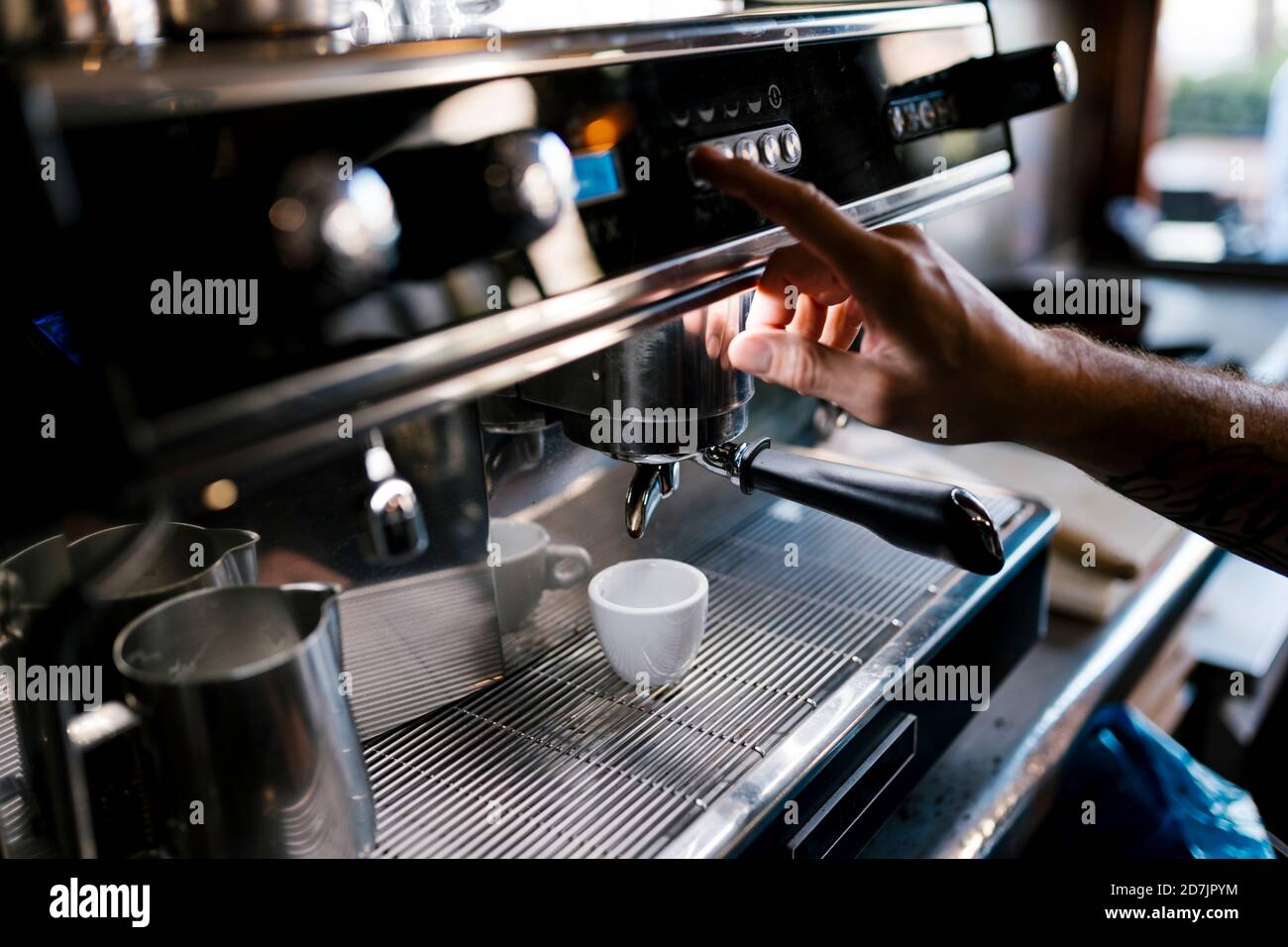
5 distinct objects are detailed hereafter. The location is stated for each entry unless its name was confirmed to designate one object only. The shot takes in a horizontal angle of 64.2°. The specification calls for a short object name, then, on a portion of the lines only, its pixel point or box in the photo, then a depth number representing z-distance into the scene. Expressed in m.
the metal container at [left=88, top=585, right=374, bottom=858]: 0.45
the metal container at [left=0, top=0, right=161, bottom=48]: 0.39
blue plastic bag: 0.91
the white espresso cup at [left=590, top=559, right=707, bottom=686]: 0.69
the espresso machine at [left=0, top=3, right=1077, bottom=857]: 0.35
